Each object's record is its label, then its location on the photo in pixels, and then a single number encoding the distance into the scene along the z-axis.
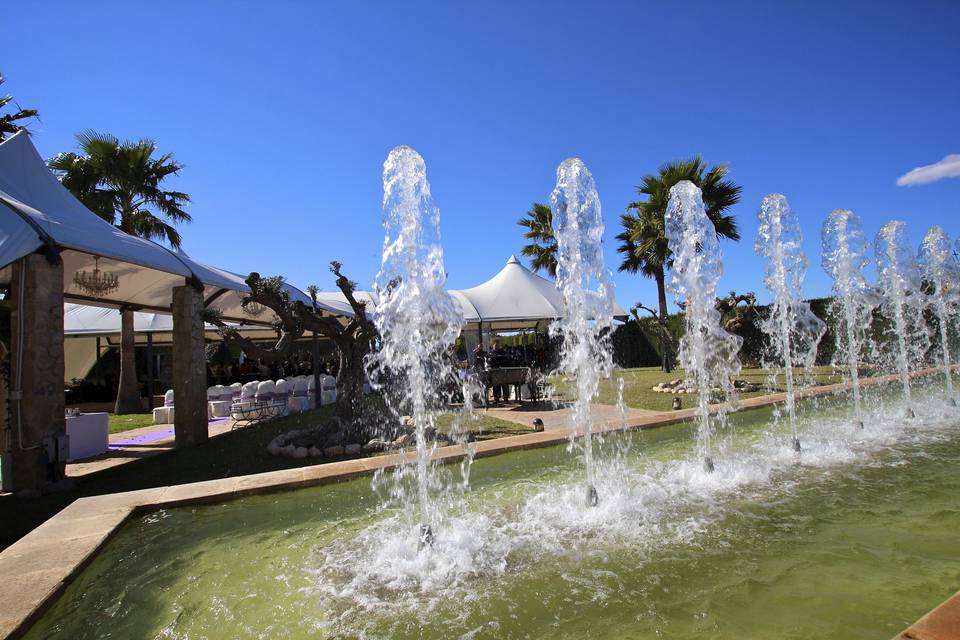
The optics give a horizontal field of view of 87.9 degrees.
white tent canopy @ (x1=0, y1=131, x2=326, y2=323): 6.15
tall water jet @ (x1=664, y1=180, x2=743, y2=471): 6.91
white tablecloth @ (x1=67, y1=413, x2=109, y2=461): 8.60
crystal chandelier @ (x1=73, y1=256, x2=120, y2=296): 9.59
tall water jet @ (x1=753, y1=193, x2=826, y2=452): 8.18
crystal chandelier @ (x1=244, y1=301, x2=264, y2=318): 13.14
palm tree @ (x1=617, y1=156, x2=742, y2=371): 18.64
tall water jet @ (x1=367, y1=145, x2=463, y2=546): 4.58
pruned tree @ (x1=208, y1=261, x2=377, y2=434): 8.02
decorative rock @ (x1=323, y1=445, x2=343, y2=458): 7.44
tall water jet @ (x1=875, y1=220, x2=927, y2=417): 11.27
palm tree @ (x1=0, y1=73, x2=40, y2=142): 12.27
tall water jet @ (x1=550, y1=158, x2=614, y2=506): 4.96
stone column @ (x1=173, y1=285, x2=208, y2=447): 9.12
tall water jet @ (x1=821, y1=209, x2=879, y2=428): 10.01
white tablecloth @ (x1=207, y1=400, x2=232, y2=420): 14.20
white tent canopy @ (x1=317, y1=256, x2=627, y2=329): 20.44
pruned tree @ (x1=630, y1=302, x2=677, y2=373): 18.34
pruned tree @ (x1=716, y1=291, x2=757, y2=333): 13.83
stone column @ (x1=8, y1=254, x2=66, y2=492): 6.11
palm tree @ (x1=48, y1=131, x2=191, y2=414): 15.28
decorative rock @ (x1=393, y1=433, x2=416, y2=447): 7.72
